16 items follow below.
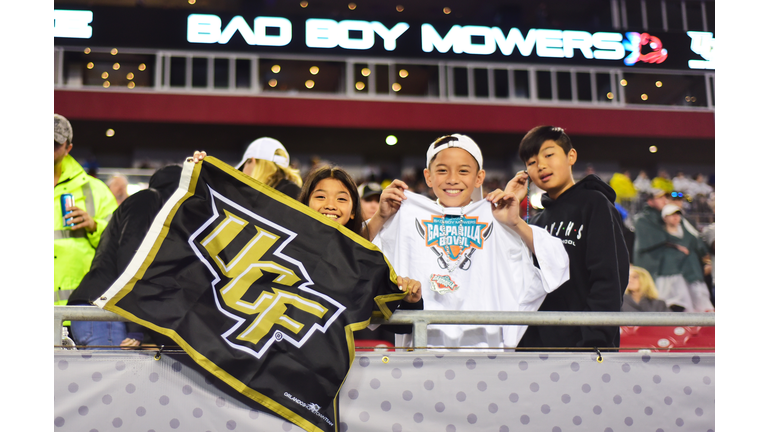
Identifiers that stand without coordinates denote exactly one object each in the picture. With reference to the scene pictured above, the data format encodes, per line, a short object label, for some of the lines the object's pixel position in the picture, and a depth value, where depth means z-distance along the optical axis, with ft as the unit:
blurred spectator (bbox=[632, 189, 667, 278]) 19.54
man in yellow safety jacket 10.43
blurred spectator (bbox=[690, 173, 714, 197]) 35.35
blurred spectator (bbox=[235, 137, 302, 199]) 11.30
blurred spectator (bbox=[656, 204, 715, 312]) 19.20
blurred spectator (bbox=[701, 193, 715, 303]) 20.49
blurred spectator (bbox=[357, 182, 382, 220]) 14.61
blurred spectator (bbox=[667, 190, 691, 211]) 30.25
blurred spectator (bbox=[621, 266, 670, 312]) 16.74
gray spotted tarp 6.67
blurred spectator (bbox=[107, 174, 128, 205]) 18.84
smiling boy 8.52
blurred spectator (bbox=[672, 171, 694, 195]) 35.29
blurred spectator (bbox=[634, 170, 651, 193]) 33.35
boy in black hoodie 8.91
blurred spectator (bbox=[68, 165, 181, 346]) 9.46
